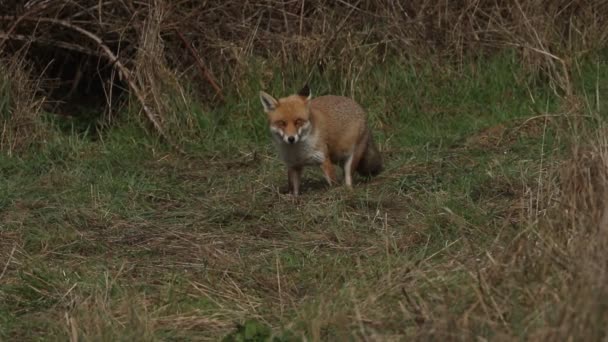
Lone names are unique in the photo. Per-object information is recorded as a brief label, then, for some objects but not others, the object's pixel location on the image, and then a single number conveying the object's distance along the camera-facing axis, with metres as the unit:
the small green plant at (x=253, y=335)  10.28
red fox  16.95
